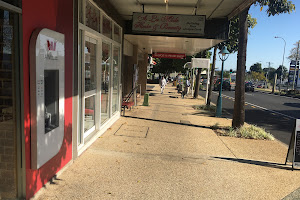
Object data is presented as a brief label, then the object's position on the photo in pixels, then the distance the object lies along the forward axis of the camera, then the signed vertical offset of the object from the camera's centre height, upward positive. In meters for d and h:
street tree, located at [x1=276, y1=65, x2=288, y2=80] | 118.99 +4.48
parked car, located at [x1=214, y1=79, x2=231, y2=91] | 37.38 -0.98
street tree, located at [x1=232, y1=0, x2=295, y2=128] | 8.02 +0.16
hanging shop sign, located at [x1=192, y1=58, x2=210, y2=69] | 16.66 +1.06
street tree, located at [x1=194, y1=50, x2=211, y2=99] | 19.76 +0.16
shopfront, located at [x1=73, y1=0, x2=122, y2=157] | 5.20 +0.09
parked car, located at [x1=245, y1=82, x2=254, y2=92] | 37.91 -1.04
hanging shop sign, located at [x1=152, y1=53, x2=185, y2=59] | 18.41 +1.68
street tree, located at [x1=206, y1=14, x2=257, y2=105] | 14.82 +2.85
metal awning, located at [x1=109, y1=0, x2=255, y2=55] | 7.12 +2.17
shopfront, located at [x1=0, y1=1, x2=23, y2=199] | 2.90 -0.33
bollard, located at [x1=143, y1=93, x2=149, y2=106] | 13.61 -1.24
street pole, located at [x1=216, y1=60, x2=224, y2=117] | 11.65 -1.29
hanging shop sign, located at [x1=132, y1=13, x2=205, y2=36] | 7.11 +1.54
